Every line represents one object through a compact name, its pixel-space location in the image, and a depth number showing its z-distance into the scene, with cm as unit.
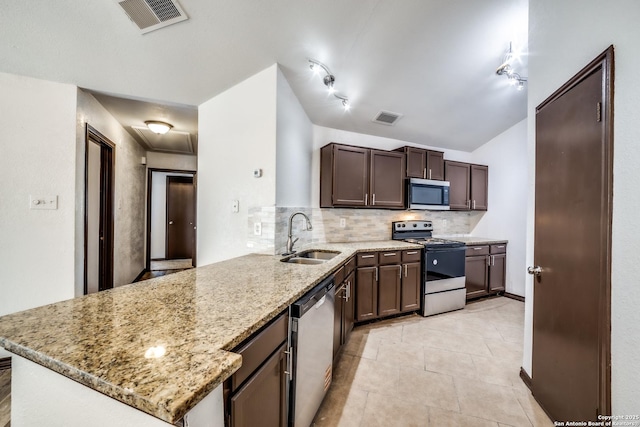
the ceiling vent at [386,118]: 316
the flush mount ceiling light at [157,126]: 323
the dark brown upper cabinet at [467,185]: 383
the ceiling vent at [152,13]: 155
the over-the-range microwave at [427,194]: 340
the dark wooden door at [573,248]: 117
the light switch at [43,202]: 206
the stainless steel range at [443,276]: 309
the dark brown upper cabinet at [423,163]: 342
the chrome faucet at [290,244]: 232
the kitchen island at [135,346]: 57
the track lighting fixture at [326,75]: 221
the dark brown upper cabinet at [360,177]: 304
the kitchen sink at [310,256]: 219
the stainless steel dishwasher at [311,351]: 124
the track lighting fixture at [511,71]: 244
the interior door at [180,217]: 611
